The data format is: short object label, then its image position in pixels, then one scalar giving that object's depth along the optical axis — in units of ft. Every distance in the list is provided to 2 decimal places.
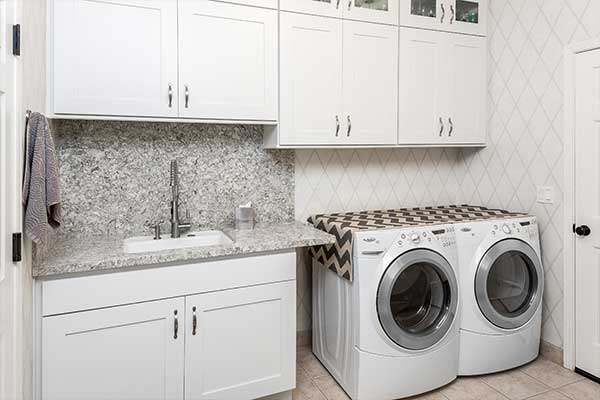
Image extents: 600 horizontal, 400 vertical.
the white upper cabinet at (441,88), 8.96
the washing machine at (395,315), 7.21
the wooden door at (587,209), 7.90
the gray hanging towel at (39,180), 4.90
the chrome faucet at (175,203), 7.82
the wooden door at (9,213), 4.33
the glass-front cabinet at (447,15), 8.87
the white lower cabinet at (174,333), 5.74
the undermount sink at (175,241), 7.39
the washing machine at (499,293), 8.15
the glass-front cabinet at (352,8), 7.87
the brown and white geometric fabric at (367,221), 7.51
